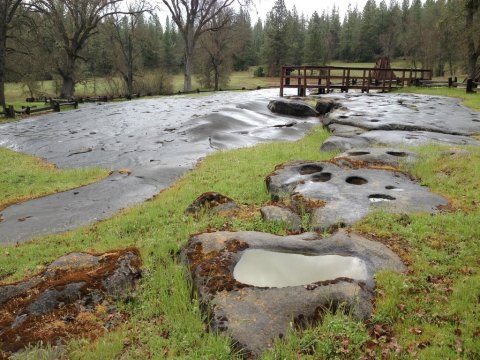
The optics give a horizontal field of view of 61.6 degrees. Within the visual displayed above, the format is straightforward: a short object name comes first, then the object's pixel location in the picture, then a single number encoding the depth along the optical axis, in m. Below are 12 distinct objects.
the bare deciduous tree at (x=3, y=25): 27.88
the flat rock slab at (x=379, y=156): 9.81
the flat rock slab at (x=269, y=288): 4.07
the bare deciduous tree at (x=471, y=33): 33.16
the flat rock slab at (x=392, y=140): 12.19
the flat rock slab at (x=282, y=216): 6.73
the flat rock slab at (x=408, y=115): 14.88
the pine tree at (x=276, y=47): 76.94
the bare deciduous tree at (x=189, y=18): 42.05
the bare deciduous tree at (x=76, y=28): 36.19
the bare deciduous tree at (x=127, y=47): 47.56
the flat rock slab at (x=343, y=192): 6.83
